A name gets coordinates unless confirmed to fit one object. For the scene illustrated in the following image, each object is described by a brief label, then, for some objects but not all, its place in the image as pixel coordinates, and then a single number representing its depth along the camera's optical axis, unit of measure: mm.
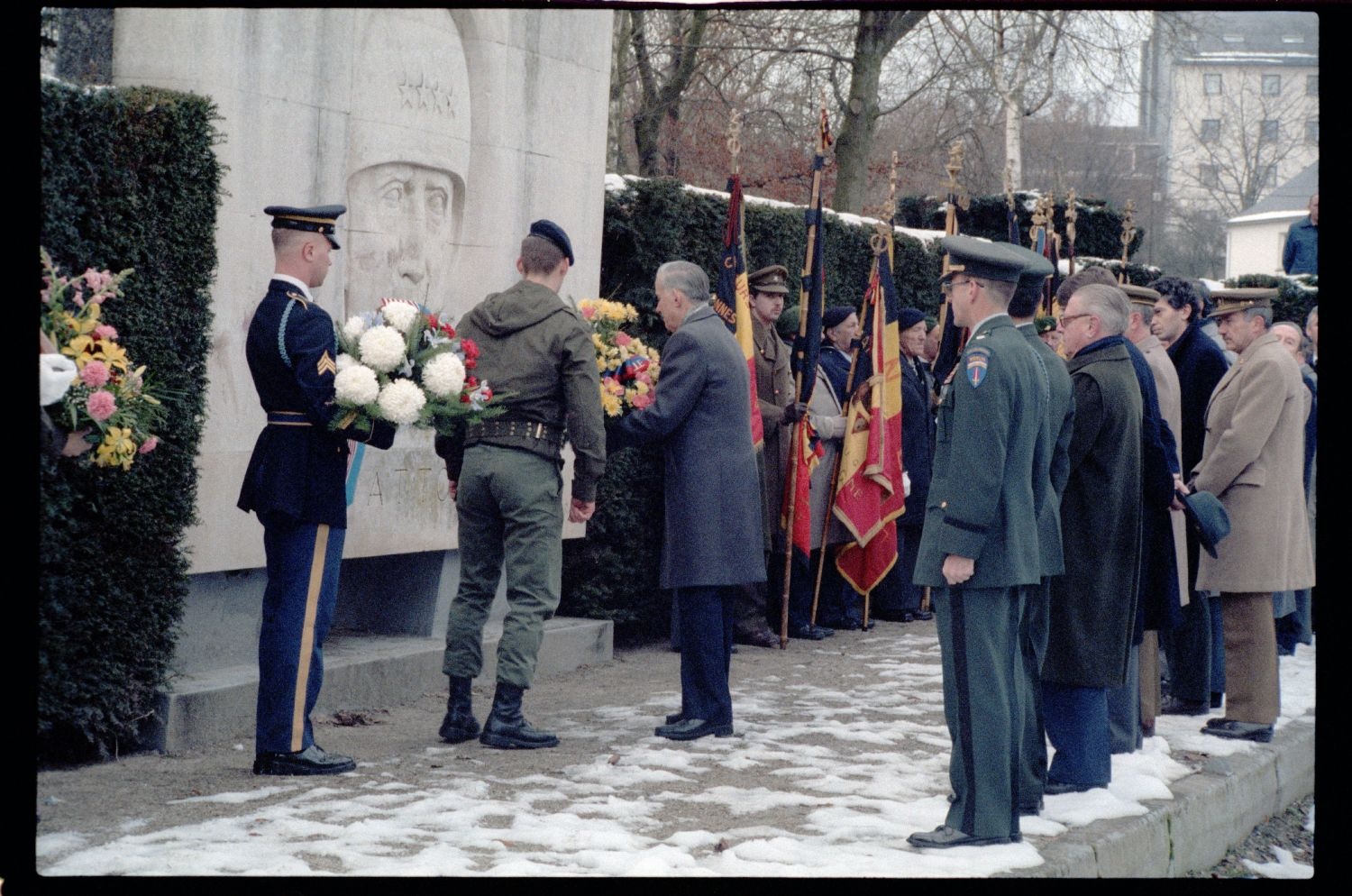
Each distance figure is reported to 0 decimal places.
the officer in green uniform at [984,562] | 5191
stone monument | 6883
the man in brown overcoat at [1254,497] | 7633
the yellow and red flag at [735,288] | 8883
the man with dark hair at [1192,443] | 8133
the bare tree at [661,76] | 20452
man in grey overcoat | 6996
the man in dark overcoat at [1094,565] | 6121
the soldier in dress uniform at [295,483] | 5969
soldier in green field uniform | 6691
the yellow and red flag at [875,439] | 10133
